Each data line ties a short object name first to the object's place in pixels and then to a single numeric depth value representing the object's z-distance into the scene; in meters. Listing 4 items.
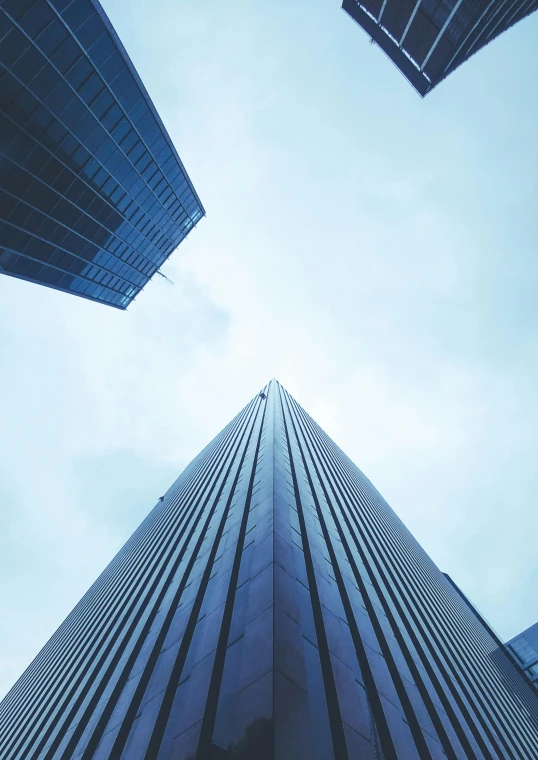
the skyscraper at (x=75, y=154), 26.61
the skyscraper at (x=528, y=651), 48.05
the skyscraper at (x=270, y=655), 8.17
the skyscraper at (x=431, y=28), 30.38
